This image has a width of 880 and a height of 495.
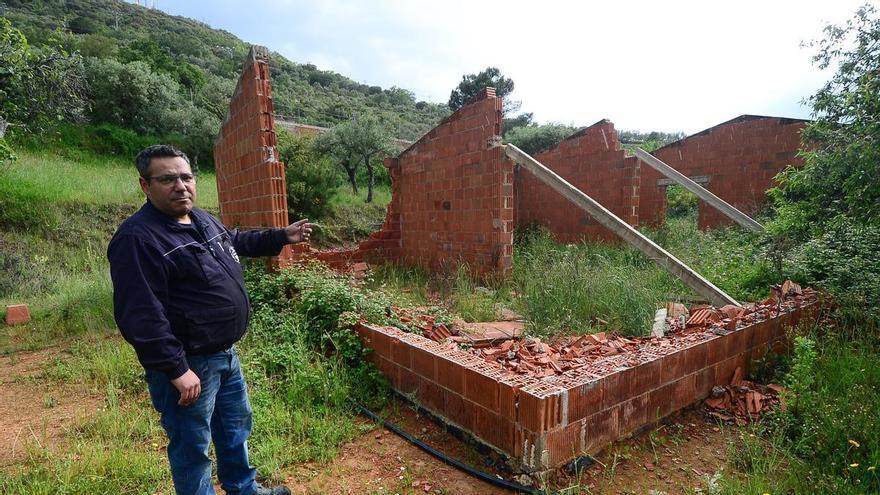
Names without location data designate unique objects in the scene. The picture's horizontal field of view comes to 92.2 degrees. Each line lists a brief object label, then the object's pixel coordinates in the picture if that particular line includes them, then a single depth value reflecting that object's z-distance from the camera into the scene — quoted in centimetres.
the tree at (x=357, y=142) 1653
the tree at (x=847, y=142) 297
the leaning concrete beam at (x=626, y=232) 392
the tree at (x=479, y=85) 3544
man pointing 161
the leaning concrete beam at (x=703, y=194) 666
